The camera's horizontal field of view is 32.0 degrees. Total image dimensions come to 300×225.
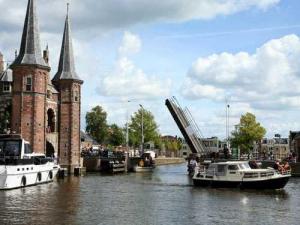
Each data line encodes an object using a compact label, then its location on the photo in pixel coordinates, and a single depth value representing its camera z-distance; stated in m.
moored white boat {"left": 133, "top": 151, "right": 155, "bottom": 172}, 73.04
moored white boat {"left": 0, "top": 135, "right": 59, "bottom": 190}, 38.97
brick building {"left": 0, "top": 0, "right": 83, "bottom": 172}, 57.47
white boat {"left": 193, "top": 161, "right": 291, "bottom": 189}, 39.41
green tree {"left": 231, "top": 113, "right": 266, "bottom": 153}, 79.06
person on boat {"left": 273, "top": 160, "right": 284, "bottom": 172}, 42.72
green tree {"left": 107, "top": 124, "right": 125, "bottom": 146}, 117.62
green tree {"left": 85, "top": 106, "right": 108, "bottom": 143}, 114.56
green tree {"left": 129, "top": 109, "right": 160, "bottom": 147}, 93.38
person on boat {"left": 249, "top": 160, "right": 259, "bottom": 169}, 48.19
